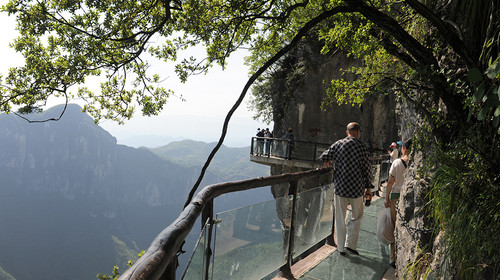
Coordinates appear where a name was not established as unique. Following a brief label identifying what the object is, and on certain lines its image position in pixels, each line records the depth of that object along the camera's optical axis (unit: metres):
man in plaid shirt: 4.20
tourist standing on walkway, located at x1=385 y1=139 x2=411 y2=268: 4.23
